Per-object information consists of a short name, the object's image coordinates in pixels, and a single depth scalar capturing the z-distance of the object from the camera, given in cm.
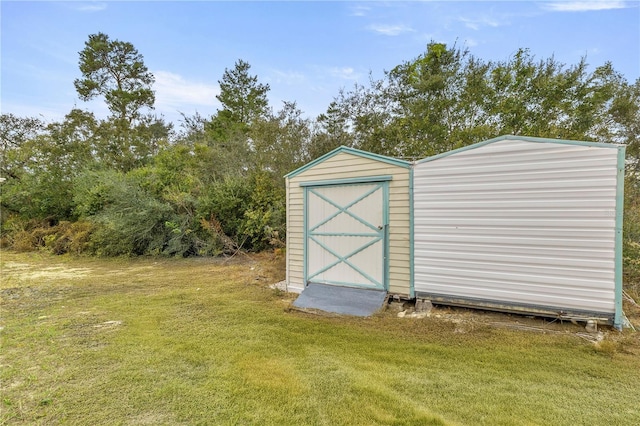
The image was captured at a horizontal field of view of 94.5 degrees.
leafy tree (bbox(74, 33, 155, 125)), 1442
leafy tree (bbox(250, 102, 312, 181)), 995
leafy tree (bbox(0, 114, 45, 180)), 1419
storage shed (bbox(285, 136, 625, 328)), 310
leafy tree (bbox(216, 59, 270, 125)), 1656
